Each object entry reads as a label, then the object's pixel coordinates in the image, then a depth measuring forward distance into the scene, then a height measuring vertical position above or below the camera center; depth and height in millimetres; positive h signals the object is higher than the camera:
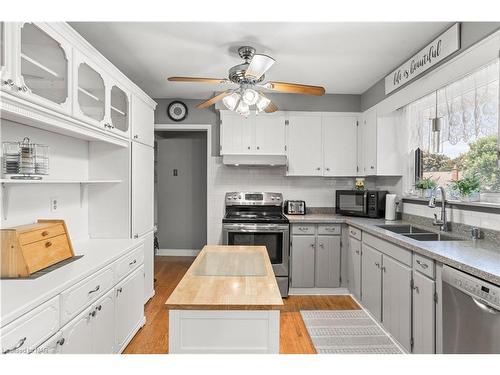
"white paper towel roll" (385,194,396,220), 3316 -221
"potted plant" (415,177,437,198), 2845 +14
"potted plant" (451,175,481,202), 2221 -2
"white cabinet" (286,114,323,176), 3904 +566
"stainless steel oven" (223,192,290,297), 3420 -584
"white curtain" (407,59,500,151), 2219 +688
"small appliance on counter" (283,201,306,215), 4008 -288
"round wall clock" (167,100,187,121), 4094 +1045
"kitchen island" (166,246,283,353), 1192 -555
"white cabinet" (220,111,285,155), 3891 +683
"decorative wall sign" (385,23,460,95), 2175 +1103
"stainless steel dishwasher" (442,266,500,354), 1362 -645
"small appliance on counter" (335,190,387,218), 3439 -191
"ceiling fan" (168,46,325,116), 2209 +784
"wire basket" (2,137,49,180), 1582 +135
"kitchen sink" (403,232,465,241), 2436 -419
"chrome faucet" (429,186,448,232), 2420 -217
